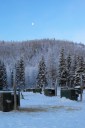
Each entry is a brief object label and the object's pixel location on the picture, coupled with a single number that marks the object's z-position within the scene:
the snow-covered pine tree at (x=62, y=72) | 50.32
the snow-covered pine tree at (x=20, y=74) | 57.21
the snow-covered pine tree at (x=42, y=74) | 53.19
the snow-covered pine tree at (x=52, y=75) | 67.23
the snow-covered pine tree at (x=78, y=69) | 48.96
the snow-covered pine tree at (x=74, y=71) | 53.77
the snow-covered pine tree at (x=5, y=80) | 55.71
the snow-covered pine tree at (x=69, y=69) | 54.77
